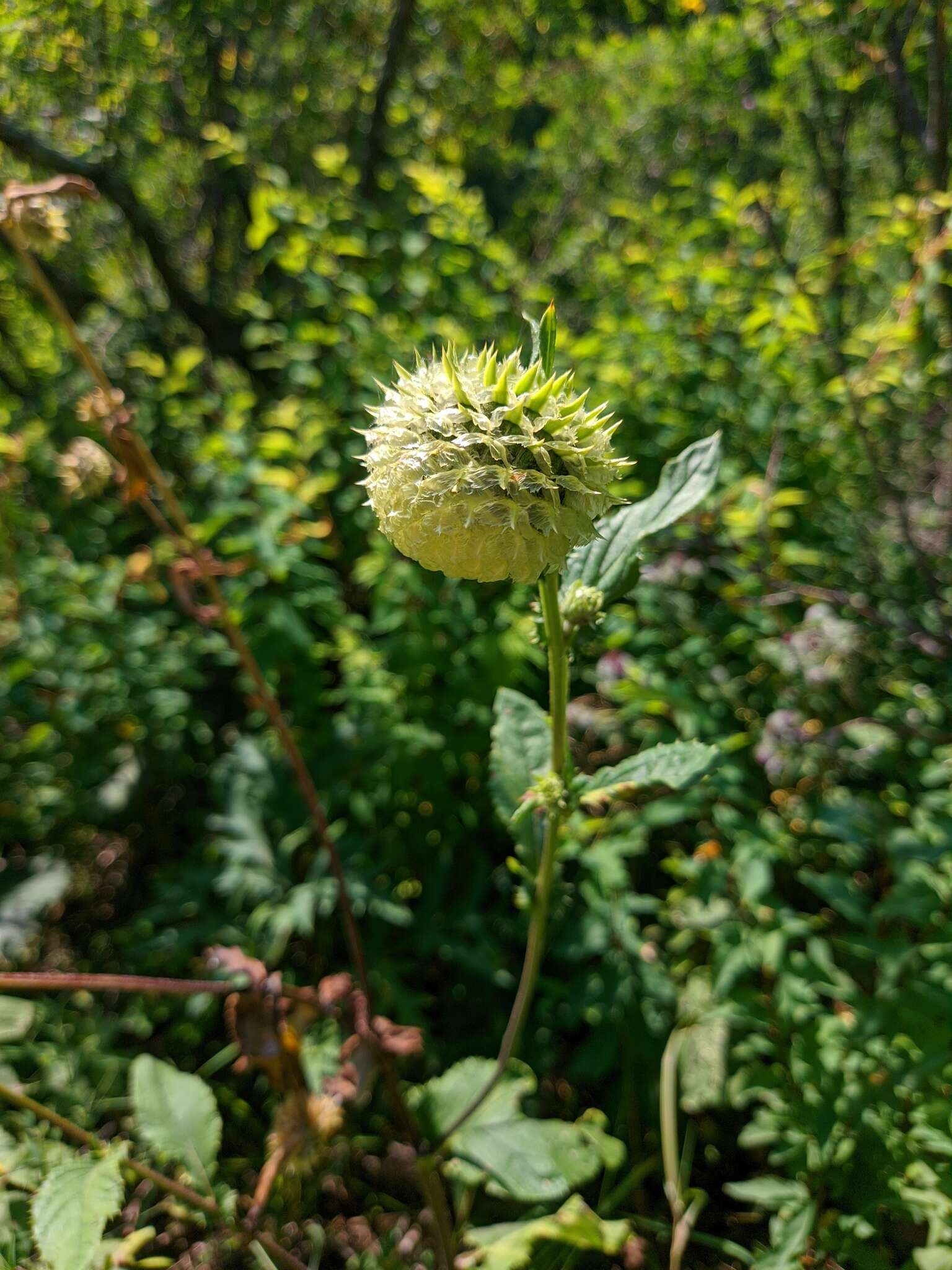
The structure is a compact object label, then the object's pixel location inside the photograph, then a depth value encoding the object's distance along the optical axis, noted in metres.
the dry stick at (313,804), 0.25
